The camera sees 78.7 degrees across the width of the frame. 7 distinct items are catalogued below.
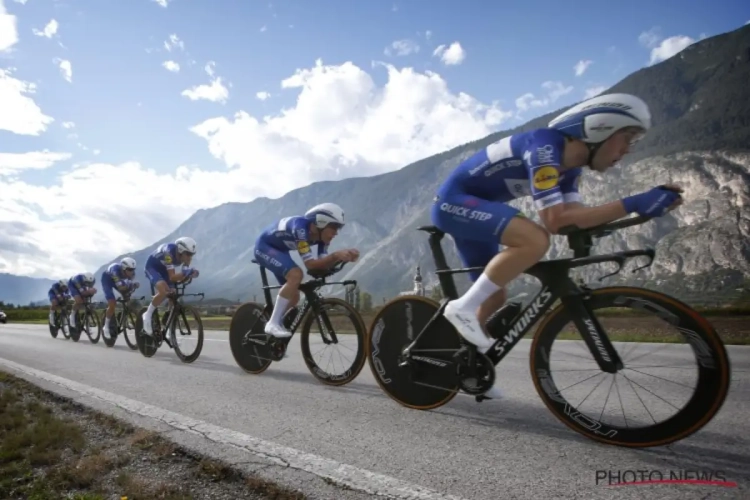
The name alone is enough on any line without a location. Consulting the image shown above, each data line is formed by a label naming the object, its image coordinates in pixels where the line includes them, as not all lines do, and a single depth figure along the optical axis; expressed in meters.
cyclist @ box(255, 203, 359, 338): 5.23
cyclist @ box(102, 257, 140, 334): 10.95
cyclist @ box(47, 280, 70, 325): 14.77
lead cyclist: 2.64
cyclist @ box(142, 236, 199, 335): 8.05
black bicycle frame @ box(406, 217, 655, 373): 2.60
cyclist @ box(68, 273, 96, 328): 13.02
